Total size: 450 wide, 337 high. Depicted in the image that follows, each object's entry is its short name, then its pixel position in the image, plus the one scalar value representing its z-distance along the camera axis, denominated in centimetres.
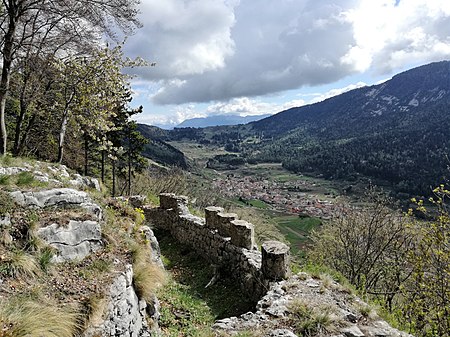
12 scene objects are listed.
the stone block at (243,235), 1011
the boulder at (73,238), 580
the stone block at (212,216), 1181
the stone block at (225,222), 1113
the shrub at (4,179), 681
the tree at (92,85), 1419
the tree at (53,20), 1023
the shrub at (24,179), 725
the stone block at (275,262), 816
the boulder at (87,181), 1084
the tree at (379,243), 1565
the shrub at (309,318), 593
